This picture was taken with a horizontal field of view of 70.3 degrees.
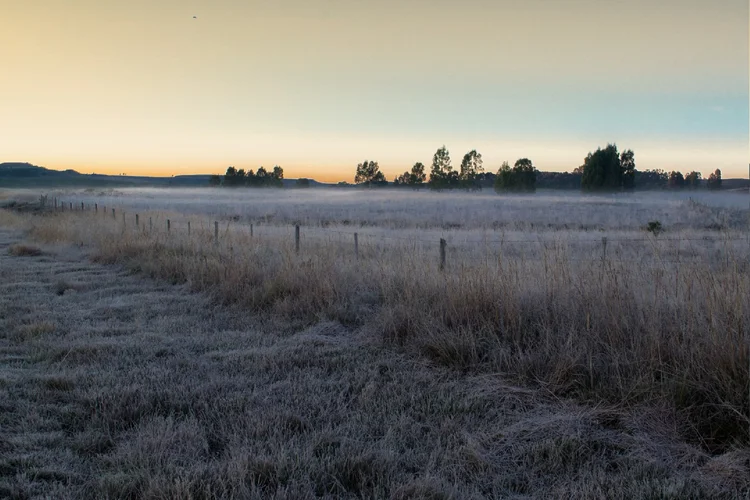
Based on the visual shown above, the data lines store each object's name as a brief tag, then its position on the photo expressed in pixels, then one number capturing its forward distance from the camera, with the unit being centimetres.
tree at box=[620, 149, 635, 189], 7775
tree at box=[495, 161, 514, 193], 8588
